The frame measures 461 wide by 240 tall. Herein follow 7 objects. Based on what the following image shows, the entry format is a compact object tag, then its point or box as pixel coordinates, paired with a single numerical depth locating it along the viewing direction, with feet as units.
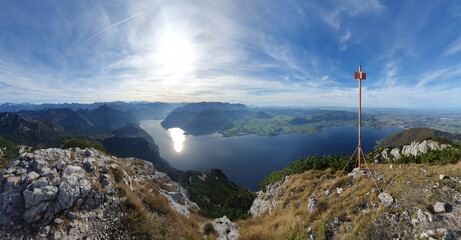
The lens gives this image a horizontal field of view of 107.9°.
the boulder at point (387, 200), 33.96
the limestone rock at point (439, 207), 28.62
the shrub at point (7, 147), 185.80
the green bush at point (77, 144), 154.24
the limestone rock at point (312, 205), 44.71
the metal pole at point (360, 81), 44.17
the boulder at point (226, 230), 47.43
